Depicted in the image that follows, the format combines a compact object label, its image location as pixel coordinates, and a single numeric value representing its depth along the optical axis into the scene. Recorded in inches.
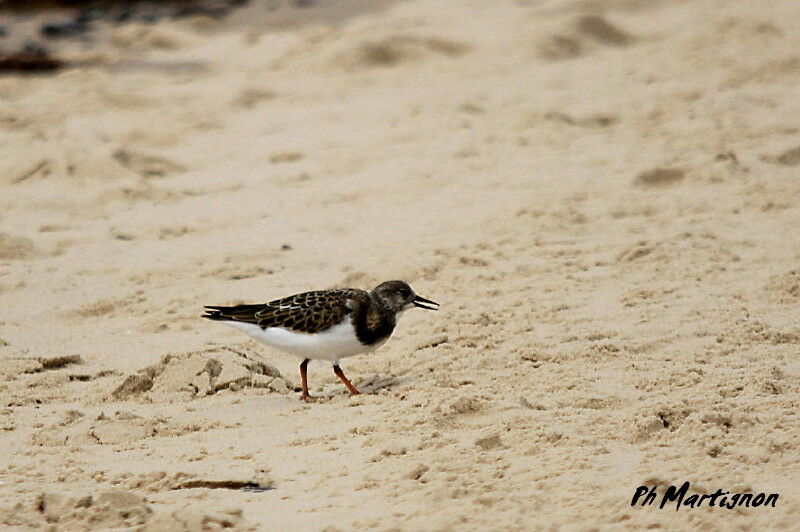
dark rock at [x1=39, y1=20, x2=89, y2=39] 1282.0
